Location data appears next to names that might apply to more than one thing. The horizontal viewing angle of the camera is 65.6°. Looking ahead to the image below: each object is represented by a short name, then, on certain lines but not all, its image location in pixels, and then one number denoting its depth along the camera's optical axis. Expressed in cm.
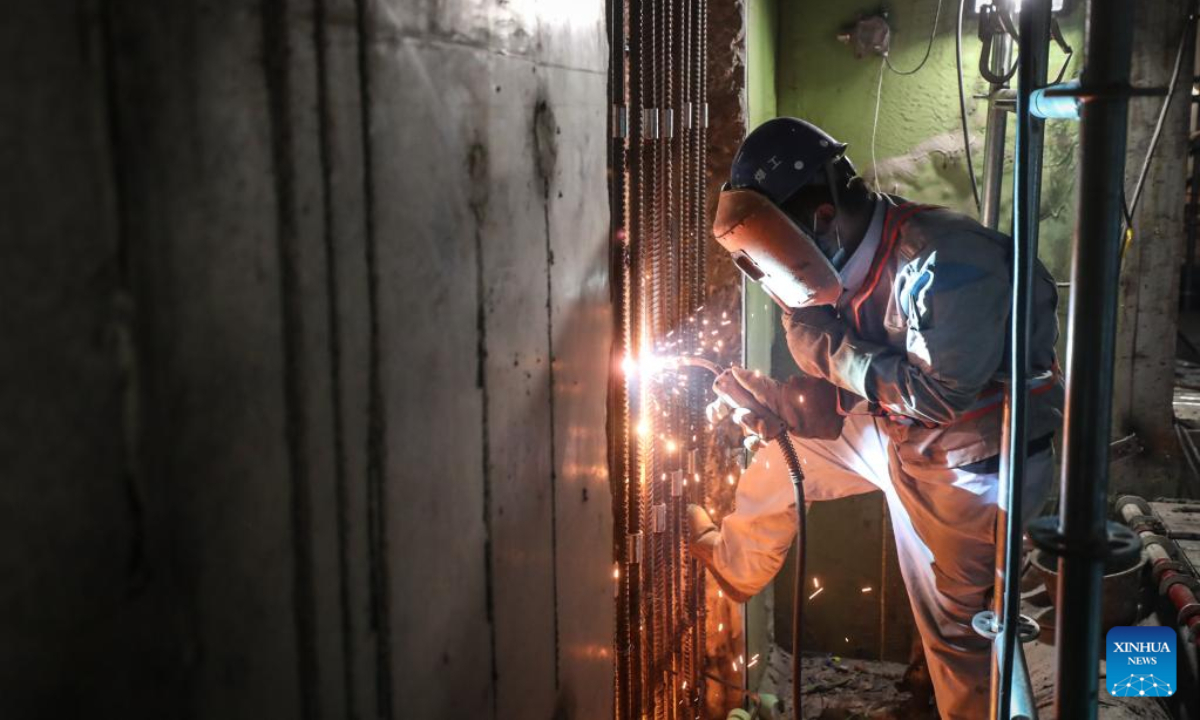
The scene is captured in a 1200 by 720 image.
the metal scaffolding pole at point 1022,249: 176
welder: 322
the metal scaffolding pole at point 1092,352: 161
